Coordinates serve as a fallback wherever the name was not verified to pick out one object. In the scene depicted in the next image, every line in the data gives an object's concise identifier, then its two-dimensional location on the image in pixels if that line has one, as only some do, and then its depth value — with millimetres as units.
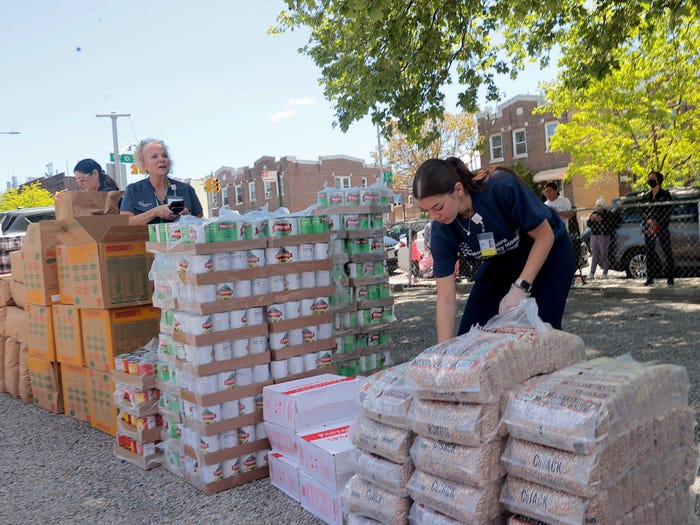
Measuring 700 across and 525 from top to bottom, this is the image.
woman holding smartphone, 4883
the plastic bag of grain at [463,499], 2285
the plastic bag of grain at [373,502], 2611
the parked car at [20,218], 13539
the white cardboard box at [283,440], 3580
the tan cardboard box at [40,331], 5668
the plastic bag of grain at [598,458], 2043
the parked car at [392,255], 18469
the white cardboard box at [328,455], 3133
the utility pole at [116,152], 25297
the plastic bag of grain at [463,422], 2301
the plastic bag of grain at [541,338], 2498
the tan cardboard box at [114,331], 4805
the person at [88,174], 5906
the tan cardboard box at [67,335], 5207
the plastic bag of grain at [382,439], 2602
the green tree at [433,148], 36753
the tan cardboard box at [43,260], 5492
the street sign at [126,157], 20975
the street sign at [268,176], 25297
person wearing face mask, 10406
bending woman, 2982
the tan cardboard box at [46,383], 5891
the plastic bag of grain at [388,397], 2627
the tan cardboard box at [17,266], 6297
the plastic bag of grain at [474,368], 2312
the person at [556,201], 11109
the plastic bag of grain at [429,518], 2359
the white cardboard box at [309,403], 3578
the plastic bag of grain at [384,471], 2602
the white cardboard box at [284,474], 3530
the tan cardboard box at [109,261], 4742
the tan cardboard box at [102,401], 4957
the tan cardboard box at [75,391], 5375
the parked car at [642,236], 10445
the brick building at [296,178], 50156
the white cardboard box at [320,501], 3141
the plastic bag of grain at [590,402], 2057
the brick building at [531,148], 30719
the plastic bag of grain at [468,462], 2293
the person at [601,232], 11523
